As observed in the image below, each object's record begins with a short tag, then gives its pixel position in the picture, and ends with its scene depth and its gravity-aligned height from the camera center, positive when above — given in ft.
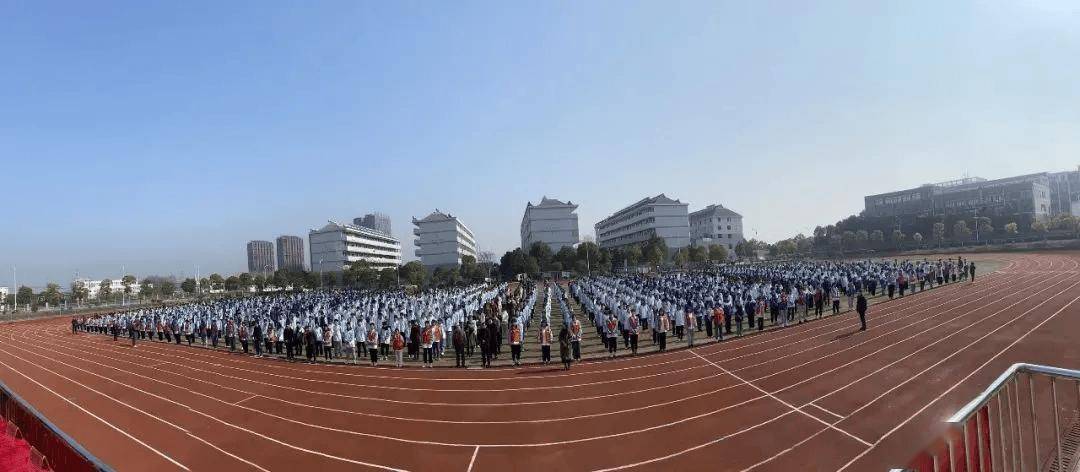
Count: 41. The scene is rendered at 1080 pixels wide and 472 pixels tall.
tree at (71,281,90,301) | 224.22 -4.35
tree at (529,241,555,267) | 209.36 +1.07
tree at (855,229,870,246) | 243.60 -0.07
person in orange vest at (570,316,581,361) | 46.70 -7.60
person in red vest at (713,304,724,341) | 52.54 -7.34
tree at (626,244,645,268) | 199.52 -1.99
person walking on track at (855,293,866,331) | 51.89 -7.07
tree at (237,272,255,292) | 231.83 -3.34
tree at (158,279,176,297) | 230.27 -4.59
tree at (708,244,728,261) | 204.54 -2.86
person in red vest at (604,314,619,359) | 49.49 -7.77
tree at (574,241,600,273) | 201.46 -1.52
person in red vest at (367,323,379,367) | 50.14 -7.78
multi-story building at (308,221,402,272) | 297.33 +12.65
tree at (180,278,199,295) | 232.53 -4.16
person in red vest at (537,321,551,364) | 46.57 -7.78
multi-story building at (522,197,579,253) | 278.46 +17.43
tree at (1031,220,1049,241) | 202.30 -0.25
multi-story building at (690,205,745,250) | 295.69 +10.23
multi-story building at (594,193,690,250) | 261.24 +14.45
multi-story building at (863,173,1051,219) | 243.60 +17.45
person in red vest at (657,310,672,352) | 48.96 -7.58
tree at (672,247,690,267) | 206.48 -3.73
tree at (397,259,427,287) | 195.31 -3.71
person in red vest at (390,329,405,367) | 49.17 -7.67
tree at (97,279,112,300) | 233.55 -4.56
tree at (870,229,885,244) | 244.26 -0.22
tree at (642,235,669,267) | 192.65 -1.04
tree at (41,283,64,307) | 207.50 -4.57
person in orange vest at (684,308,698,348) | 51.75 -7.73
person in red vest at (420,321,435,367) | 50.28 -7.72
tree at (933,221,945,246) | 225.35 +0.33
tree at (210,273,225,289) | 233.76 -2.82
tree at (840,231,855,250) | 244.01 -0.81
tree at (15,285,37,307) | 213.66 -4.57
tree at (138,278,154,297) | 223.30 -4.63
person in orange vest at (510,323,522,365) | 47.55 -7.88
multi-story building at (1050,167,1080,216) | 303.48 +21.39
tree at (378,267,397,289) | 207.72 -4.43
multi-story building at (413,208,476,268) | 293.84 +12.86
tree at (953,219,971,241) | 218.79 +0.57
